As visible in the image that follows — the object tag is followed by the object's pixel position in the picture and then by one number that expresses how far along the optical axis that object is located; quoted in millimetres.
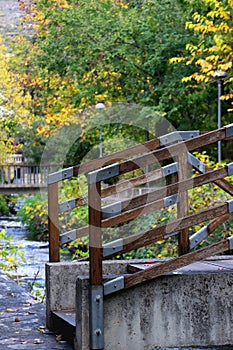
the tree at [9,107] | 46599
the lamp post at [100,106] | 44303
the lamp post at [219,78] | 29481
